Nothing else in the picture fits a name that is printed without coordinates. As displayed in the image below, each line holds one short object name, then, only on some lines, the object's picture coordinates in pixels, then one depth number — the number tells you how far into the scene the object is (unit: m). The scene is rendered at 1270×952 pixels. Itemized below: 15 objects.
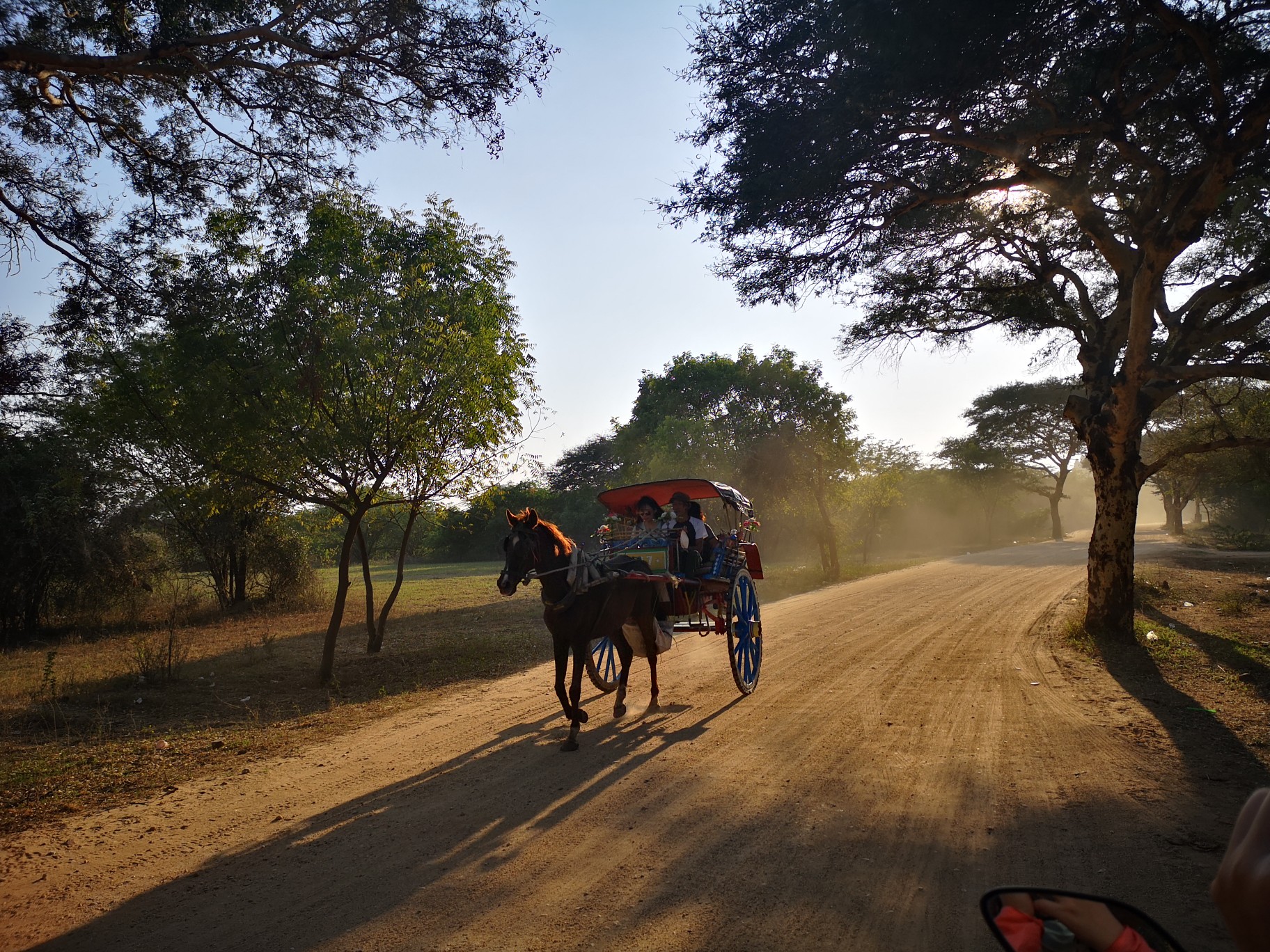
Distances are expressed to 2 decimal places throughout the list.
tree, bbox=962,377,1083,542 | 39.59
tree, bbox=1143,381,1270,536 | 15.13
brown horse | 7.12
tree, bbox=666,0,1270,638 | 8.29
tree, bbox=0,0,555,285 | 6.76
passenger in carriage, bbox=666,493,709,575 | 8.98
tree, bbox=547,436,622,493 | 54.59
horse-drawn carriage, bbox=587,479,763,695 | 8.89
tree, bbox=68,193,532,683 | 10.27
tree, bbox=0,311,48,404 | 10.79
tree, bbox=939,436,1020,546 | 46.75
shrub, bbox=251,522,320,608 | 22.70
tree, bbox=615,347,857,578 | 28.81
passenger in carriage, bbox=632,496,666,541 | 9.59
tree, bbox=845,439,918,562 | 35.00
